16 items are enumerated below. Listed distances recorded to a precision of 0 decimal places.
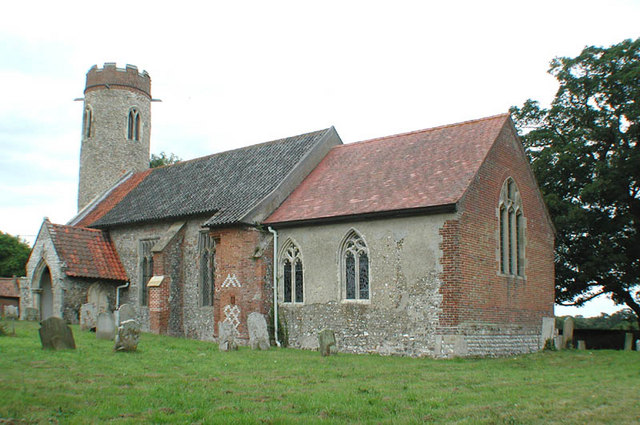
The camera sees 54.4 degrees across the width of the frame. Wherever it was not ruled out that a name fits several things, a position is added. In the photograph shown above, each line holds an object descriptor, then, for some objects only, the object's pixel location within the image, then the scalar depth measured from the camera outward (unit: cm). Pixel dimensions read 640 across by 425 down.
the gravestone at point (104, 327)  1927
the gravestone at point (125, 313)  2211
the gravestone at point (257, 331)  1947
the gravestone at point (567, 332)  2347
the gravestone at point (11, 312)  3002
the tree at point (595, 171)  2725
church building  1858
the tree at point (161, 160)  5496
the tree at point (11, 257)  5738
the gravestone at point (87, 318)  2322
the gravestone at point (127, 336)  1587
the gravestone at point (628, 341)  2577
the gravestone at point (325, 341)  1788
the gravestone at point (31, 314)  2800
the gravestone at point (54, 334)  1517
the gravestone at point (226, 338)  1816
